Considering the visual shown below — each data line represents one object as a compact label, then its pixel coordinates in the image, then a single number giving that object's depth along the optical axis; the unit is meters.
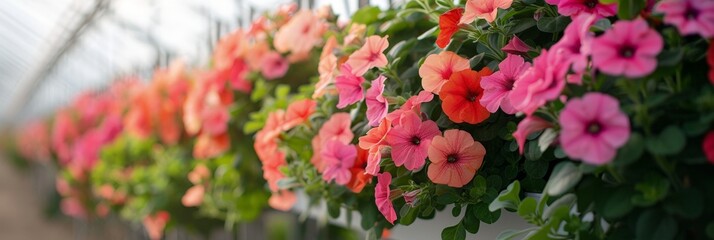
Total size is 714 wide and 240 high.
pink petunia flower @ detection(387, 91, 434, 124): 0.98
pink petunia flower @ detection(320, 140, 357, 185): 1.14
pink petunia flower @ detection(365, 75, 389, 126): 1.00
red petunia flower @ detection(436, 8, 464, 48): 0.98
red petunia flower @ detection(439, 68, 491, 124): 0.93
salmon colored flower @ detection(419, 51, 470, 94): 0.97
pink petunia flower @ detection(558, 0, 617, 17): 0.81
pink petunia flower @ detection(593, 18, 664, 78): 0.67
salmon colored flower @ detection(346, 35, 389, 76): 1.08
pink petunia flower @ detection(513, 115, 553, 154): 0.74
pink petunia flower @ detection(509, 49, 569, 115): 0.72
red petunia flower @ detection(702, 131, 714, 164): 0.65
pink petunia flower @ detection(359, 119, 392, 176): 0.97
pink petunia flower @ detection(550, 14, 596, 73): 0.72
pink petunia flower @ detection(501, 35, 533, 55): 0.93
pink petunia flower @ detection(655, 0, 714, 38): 0.65
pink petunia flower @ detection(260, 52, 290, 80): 1.81
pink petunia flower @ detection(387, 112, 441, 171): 0.95
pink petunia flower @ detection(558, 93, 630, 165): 0.66
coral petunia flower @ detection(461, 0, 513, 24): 0.92
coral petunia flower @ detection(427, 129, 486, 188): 0.94
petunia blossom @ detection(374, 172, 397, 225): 1.00
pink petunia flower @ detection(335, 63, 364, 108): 1.10
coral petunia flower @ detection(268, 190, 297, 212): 1.82
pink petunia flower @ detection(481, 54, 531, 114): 0.86
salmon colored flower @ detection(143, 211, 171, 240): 2.71
